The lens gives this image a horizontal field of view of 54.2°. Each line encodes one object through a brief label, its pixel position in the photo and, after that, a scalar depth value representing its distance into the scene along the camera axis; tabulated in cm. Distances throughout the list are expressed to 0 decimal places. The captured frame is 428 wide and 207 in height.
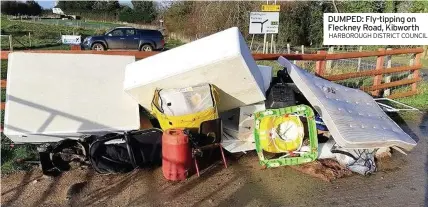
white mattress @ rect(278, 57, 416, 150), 444
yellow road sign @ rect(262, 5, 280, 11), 1753
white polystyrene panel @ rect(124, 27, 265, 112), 430
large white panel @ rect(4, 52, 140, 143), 456
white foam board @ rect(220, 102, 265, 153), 486
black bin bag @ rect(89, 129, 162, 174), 428
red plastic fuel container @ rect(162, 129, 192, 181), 412
